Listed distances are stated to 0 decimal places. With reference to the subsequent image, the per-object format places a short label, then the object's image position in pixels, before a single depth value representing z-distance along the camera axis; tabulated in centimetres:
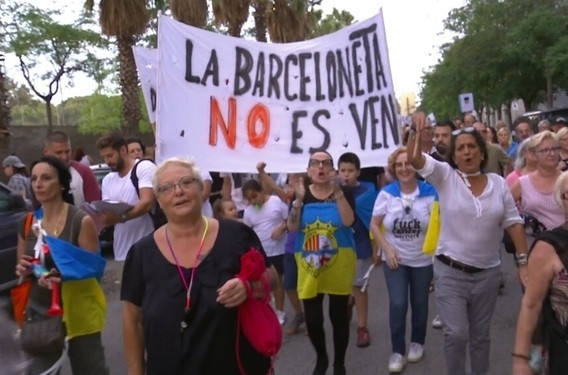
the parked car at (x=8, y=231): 710
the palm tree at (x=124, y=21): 1758
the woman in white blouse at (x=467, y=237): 443
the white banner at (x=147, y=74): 748
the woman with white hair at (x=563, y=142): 573
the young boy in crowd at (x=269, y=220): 687
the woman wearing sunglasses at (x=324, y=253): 533
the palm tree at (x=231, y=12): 2023
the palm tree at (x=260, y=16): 2148
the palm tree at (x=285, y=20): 2275
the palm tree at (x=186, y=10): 1883
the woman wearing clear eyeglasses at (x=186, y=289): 290
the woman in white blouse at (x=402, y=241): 550
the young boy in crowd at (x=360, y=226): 578
